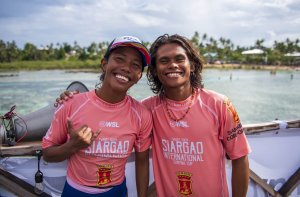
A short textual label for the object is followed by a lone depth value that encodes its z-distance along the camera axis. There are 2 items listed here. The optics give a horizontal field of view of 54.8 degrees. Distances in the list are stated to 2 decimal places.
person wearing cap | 1.93
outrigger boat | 2.40
